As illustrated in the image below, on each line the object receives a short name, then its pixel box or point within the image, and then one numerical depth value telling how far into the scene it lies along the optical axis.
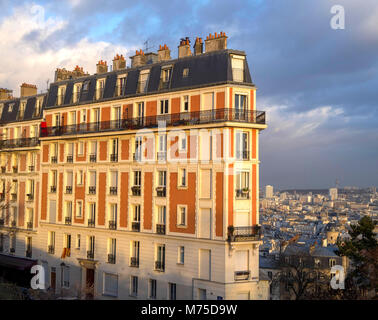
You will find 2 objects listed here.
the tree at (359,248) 35.90
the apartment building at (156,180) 31.05
